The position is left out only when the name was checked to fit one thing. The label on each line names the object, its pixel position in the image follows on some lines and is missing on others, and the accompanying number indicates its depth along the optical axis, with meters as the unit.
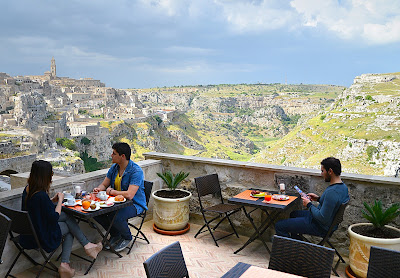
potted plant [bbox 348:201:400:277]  3.10
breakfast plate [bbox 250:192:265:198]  3.75
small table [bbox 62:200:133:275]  3.02
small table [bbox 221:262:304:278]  1.88
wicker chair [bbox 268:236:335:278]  1.91
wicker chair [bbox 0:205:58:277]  2.69
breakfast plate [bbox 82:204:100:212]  3.10
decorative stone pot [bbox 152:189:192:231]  4.38
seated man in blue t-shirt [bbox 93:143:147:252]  3.63
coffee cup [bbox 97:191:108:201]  3.37
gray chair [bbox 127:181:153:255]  4.08
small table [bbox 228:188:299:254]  3.40
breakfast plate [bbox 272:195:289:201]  3.60
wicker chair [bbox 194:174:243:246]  4.13
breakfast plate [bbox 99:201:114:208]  3.23
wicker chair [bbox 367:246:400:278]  1.79
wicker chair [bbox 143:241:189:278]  1.71
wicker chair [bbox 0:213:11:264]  2.29
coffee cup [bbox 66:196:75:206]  3.19
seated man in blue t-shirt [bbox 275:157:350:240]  3.05
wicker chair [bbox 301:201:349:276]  3.03
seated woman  2.79
